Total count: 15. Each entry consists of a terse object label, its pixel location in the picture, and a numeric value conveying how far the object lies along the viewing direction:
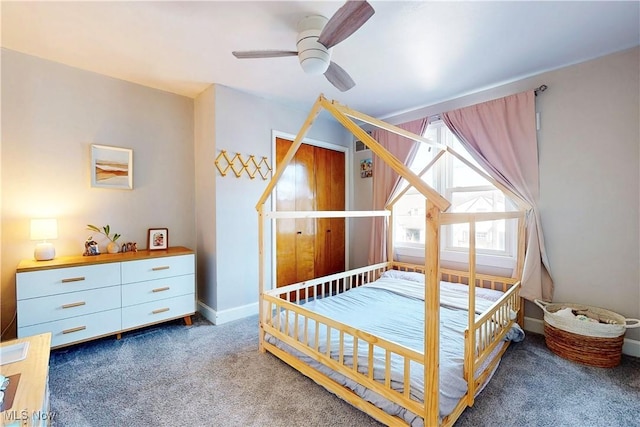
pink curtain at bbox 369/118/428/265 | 3.38
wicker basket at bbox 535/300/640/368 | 1.99
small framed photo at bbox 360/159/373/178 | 3.93
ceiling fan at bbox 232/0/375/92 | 1.54
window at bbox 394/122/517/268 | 2.89
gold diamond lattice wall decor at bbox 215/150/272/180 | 2.92
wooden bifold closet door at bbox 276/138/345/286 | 3.47
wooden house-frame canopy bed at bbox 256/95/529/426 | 1.31
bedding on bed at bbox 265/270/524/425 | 1.48
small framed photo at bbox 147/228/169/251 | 2.91
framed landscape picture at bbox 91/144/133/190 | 2.65
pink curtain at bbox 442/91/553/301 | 2.52
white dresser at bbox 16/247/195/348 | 2.06
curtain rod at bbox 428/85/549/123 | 2.53
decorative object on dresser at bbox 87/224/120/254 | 2.63
